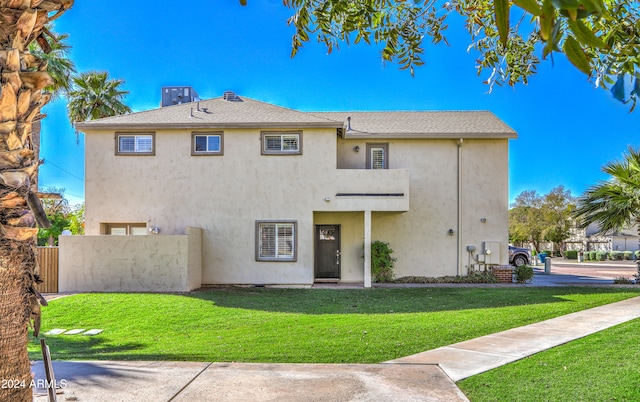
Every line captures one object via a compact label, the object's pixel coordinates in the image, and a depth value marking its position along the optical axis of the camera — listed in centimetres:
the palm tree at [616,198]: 1498
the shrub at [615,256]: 4450
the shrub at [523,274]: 1780
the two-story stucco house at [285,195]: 1670
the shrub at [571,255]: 4741
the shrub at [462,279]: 1772
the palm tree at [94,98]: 2436
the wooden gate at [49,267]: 1580
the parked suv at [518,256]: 2522
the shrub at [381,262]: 1762
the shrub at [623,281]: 1715
